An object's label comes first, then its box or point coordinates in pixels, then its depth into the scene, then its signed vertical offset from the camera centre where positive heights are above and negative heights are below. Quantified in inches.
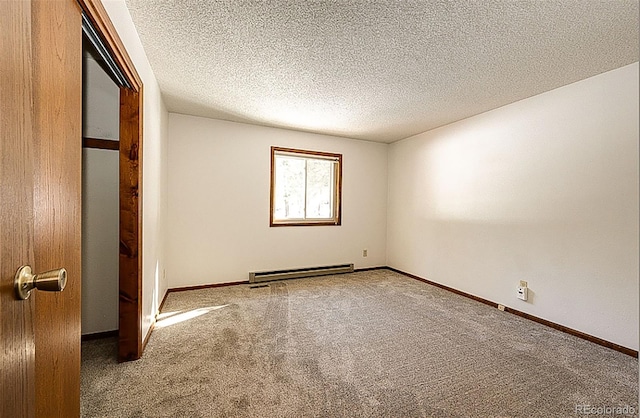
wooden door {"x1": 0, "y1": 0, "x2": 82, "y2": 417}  20.8 +0.3
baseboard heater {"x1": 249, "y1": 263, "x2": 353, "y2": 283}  154.7 -40.5
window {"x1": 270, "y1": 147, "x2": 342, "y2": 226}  164.7 +10.3
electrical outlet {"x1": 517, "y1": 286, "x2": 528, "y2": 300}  110.6 -34.2
